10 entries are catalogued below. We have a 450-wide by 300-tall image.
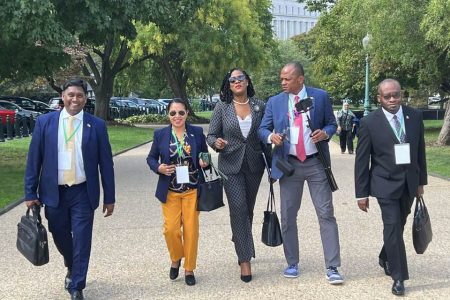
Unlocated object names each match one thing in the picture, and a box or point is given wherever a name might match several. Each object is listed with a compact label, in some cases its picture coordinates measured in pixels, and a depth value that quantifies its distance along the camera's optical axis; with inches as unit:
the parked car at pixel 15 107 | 1221.7
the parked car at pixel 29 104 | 1409.9
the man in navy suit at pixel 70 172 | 189.6
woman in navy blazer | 209.0
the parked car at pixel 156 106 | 2128.9
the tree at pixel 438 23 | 506.0
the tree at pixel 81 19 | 432.8
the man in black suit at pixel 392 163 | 196.7
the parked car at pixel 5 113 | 1077.8
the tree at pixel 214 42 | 1325.0
